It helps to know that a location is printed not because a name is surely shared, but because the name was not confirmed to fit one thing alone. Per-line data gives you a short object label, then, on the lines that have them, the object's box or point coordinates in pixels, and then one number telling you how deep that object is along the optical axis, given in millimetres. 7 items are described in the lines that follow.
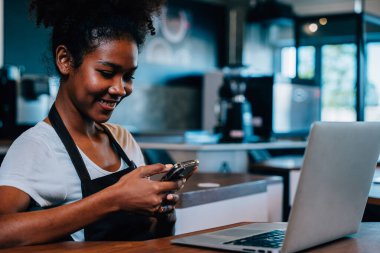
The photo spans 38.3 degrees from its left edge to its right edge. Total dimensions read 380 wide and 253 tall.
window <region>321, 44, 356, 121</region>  7867
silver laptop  1032
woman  1229
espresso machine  4137
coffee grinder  4375
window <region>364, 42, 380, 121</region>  6456
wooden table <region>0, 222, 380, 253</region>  1144
